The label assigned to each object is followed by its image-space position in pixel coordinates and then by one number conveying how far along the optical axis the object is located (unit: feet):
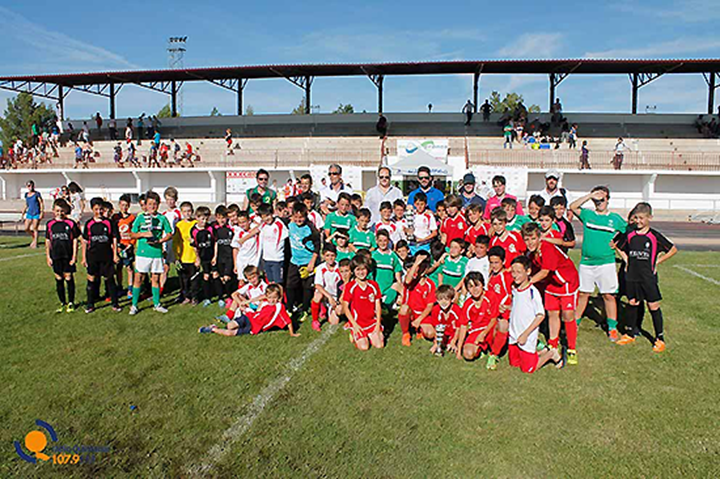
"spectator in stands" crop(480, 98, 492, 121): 110.93
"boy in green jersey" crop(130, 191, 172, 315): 23.32
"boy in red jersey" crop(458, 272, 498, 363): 17.85
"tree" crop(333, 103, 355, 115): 293.29
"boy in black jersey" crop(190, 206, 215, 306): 24.91
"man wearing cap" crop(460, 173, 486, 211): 26.16
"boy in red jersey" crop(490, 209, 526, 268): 20.18
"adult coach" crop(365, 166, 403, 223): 25.43
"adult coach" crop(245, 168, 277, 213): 26.96
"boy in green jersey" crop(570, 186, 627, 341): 19.40
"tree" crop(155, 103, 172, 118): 265.79
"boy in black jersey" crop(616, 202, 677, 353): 18.75
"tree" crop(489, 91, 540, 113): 204.28
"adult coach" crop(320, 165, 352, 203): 25.70
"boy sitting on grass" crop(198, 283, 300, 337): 20.77
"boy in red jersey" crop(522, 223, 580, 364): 17.94
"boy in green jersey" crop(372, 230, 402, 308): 21.75
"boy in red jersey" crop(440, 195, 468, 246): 22.57
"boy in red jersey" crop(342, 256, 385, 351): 19.40
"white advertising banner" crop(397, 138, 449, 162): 84.03
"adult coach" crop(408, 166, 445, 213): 24.57
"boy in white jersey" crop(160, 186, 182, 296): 24.72
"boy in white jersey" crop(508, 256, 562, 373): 16.70
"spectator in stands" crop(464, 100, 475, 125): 110.63
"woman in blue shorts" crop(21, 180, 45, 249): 45.91
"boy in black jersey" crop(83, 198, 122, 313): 23.38
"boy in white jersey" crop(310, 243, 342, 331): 22.15
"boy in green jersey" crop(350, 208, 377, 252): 22.03
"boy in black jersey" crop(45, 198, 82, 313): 23.18
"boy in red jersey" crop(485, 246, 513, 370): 17.90
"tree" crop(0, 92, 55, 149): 199.31
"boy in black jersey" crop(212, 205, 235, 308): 25.25
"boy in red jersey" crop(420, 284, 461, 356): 18.76
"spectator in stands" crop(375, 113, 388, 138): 109.40
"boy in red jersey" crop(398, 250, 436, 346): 19.79
